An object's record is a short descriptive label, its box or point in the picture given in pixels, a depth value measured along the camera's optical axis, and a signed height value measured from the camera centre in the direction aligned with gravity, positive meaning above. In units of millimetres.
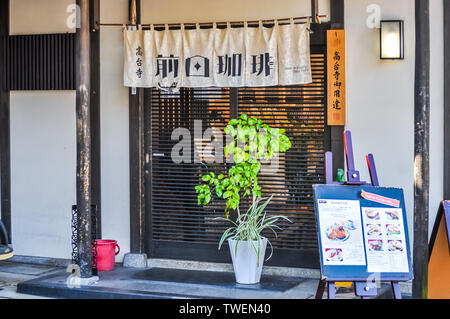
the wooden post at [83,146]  7852 +98
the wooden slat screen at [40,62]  9375 +1385
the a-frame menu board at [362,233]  6117 -792
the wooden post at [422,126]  6266 +254
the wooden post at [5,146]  9781 +137
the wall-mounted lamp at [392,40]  7828 +1377
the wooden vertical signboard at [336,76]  8062 +966
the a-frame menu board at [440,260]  6715 -1144
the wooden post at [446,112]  7660 +474
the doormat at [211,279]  7953 -1634
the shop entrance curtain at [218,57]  8125 +1268
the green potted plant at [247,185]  7977 -423
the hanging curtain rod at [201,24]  8184 +1754
